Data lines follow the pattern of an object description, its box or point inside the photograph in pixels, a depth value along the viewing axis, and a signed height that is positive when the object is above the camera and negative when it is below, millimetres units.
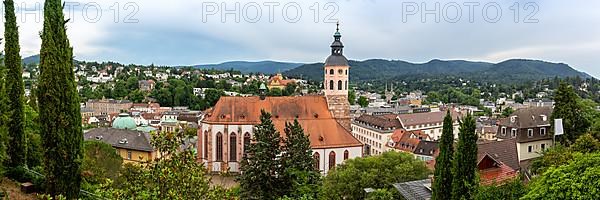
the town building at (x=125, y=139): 42516 -3794
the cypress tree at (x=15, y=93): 16969 -64
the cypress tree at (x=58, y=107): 13117 -376
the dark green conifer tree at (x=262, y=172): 27531 -4014
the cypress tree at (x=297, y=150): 28538 -3088
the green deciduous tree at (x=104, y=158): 26741 -3395
